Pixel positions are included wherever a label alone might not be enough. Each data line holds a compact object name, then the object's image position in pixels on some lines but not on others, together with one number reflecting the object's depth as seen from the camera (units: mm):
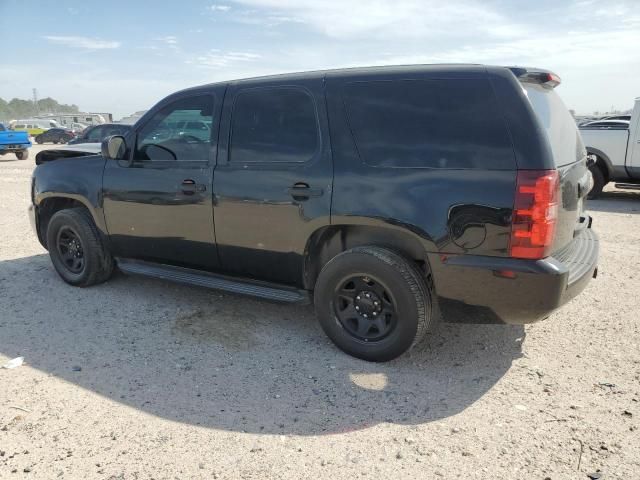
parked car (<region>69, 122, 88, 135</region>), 41575
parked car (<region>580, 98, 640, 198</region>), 9852
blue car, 20812
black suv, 2881
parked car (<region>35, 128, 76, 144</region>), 39219
